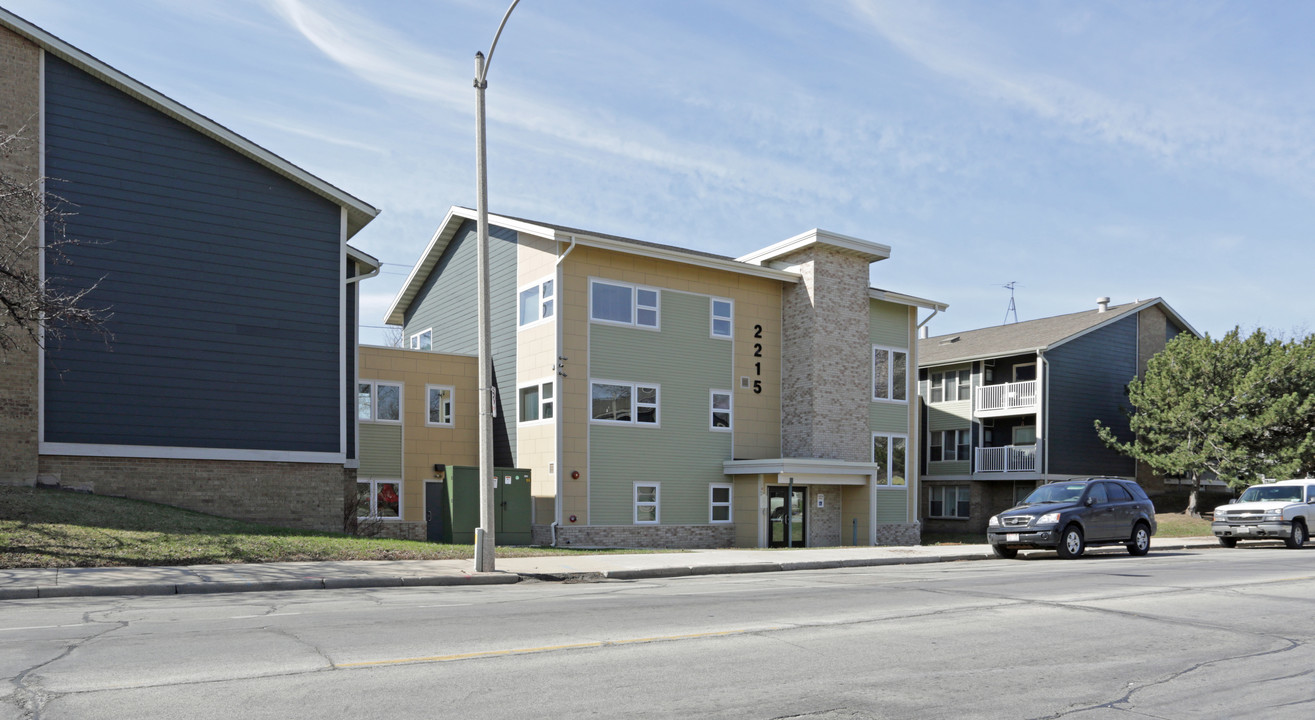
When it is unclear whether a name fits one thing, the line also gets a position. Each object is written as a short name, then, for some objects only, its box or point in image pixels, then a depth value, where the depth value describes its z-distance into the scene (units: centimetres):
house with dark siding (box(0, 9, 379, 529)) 2022
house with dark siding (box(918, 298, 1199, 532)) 3872
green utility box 2433
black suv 2078
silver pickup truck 2547
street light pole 1631
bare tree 1664
